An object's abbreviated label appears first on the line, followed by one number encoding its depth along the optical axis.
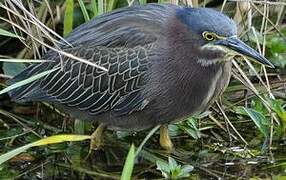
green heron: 6.47
